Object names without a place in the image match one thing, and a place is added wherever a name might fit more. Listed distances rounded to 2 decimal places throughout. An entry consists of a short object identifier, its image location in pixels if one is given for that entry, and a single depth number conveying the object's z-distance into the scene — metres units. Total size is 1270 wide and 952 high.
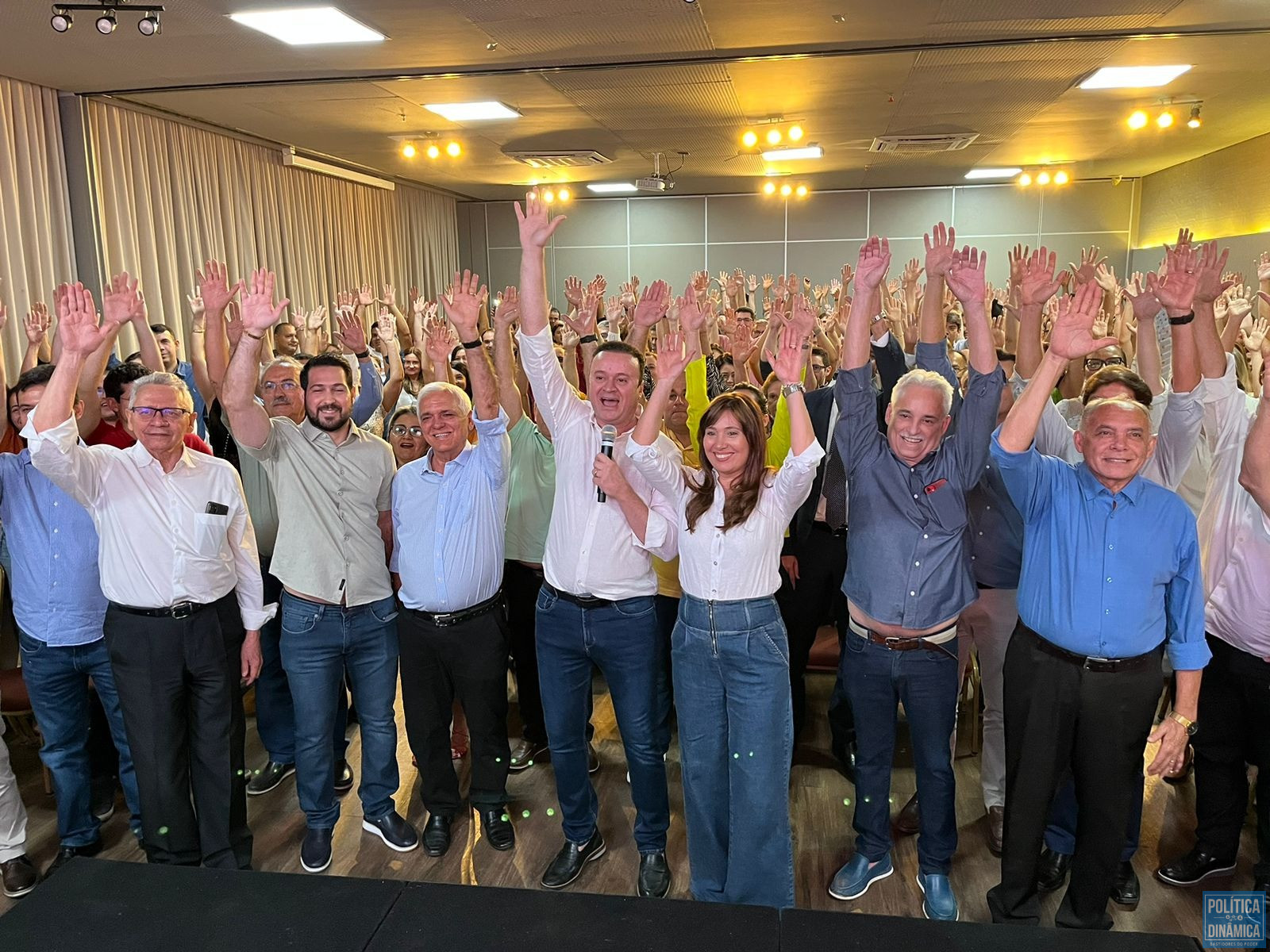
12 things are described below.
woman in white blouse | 2.56
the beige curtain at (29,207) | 6.20
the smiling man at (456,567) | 2.99
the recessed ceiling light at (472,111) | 7.43
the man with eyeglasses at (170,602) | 2.77
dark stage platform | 1.48
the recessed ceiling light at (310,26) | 4.97
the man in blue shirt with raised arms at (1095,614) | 2.41
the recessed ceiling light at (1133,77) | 6.57
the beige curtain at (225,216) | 7.21
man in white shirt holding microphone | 2.83
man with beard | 3.04
